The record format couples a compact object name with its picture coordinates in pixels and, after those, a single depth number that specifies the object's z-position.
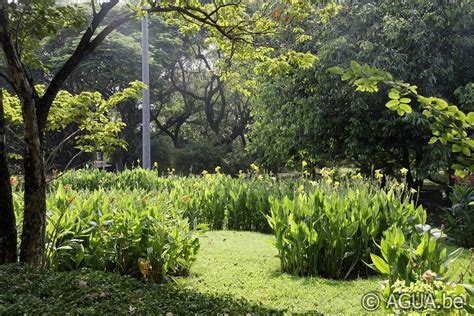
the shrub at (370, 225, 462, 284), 3.56
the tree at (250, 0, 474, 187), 10.34
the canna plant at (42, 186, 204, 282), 4.62
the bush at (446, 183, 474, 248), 7.39
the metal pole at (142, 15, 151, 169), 12.41
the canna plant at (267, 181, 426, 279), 5.05
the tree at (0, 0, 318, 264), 3.79
